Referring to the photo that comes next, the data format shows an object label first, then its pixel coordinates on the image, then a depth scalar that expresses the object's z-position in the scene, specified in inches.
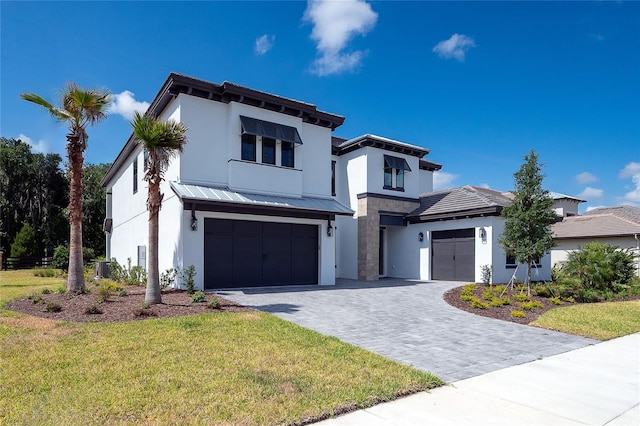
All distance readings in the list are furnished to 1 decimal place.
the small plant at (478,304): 445.7
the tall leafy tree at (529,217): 535.2
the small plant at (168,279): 521.3
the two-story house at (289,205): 543.8
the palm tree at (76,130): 478.3
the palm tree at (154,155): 406.0
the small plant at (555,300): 490.0
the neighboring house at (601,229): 903.1
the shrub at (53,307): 360.5
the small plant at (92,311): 350.0
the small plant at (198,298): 404.8
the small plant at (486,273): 670.2
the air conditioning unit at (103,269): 761.9
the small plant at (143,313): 343.1
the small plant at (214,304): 380.5
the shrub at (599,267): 587.2
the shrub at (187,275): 501.7
